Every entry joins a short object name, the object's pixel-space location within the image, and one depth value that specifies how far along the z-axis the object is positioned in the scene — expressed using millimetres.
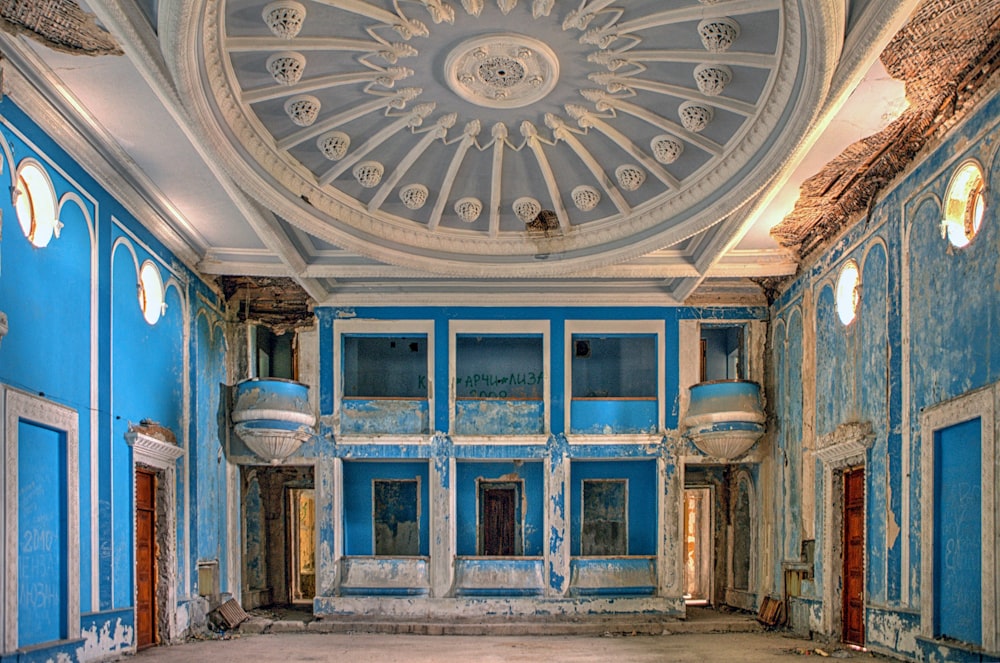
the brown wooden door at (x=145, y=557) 12625
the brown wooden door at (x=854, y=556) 12398
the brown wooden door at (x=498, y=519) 17281
